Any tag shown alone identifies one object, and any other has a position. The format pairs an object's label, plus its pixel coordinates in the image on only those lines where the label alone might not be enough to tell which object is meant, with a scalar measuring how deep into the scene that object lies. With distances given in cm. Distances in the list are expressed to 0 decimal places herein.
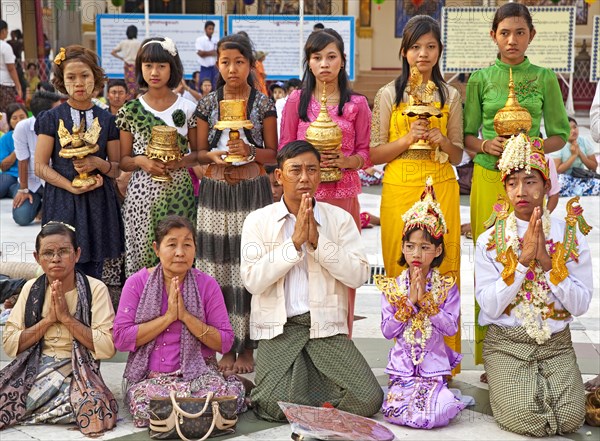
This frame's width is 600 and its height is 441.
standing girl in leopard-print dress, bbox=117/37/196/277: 430
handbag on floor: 360
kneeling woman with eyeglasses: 375
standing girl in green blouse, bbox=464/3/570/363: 415
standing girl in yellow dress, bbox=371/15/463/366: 414
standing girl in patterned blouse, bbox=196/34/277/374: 434
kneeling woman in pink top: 382
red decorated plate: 352
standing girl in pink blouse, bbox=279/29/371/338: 421
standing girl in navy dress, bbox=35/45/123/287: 431
